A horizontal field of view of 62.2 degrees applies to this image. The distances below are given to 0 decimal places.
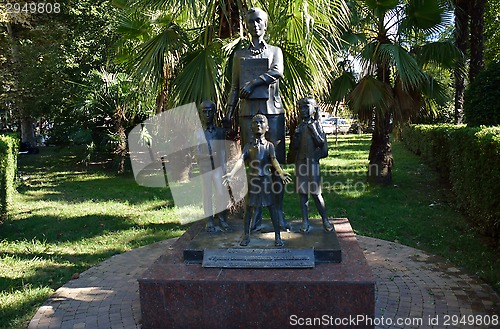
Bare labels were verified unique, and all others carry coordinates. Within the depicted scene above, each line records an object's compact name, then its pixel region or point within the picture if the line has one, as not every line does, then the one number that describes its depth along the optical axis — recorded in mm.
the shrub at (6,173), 8148
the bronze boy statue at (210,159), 4504
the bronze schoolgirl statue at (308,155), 4215
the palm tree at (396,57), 8586
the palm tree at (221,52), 5508
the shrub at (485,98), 8766
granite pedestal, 3484
